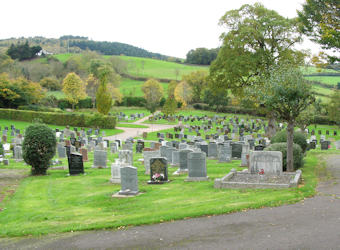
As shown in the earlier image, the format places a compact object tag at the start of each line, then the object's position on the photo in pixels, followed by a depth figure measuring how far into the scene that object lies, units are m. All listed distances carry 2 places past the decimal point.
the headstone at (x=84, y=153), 23.64
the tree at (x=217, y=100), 68.69
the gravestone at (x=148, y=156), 17.73
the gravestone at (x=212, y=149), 22.96
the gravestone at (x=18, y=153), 23.87
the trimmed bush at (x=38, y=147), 18.42
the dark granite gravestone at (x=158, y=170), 15.38
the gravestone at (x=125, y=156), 17.34
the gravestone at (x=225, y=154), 21.03
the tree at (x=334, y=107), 44.43
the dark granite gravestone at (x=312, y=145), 29.06
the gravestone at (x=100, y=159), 20.30
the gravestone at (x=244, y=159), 19.11
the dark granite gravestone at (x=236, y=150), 22.14
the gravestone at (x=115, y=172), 16.06
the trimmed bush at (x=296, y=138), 19.98
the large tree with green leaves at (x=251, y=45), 34.28
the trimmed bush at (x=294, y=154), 16.32
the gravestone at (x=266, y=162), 14.49
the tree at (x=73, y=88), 66.56
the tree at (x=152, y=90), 76.00
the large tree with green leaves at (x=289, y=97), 14.56
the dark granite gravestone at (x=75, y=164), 18.56
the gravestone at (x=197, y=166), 15.55
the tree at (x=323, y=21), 17.50
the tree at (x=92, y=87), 76.62
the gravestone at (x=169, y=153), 20.97
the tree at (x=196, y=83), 82.50
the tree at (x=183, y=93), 79.00
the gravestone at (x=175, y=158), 20.16
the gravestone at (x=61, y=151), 25.20
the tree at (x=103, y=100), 47.28
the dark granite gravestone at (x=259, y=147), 22.19
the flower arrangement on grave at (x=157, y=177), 15.42
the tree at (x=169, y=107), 53.81
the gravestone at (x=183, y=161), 17.88
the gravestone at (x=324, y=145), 27.95
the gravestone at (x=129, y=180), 13.46
